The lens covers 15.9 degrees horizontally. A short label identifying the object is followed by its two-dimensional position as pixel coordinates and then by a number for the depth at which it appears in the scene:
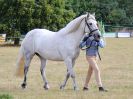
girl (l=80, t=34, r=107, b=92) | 12.70
